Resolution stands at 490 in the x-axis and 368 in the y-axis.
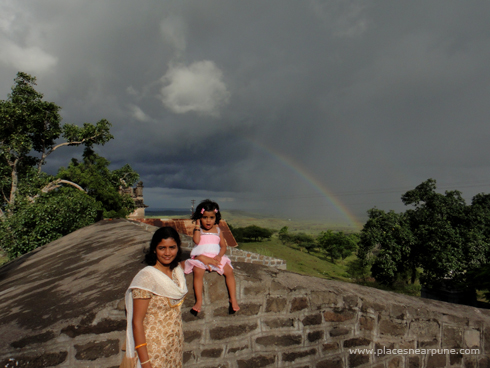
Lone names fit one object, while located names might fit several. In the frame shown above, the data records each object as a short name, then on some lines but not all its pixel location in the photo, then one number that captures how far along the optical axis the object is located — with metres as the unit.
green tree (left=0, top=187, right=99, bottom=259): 10.02
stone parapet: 2.04
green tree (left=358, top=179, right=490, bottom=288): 15.89
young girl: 2.33
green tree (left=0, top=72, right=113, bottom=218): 20.11
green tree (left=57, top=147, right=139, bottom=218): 22.92
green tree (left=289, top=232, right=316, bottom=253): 61.72
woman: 1.83
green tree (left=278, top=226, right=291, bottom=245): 64.56
